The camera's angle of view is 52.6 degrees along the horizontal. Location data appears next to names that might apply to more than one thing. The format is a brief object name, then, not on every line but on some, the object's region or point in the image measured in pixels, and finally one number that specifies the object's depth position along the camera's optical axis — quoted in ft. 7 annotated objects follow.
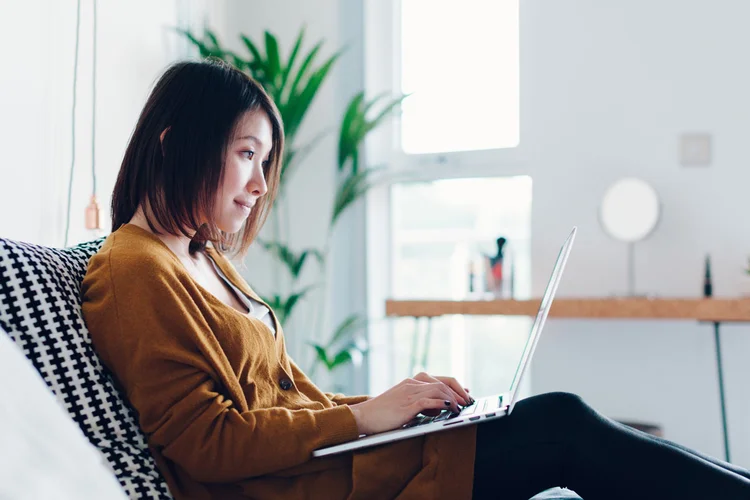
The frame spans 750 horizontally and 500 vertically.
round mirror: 8.25
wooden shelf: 7.46
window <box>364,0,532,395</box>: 9.36
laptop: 3.34
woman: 3.43
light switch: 8.33
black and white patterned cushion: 3.30
